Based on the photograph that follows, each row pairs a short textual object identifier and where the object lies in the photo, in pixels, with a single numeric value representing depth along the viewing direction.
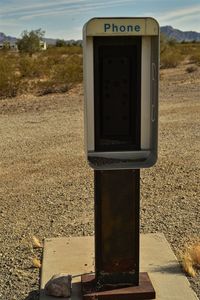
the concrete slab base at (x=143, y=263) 3.99
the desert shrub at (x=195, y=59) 34.58
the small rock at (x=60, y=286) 3.87
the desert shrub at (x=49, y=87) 18.59
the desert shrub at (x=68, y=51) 42.69
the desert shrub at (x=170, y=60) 32.72
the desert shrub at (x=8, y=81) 18.31
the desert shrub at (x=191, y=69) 26.98
